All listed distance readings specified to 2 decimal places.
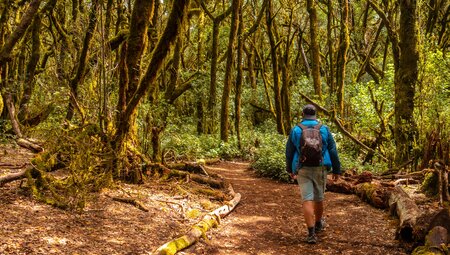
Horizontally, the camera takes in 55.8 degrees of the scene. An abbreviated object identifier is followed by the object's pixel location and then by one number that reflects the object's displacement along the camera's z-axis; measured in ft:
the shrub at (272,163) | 44.29
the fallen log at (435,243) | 16.36
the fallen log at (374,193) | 29.63
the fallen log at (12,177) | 22.17
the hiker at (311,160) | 21.94
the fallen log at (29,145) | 31.24
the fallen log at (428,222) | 18.22
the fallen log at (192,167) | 38.40
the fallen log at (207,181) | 35.37
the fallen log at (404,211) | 20.80
